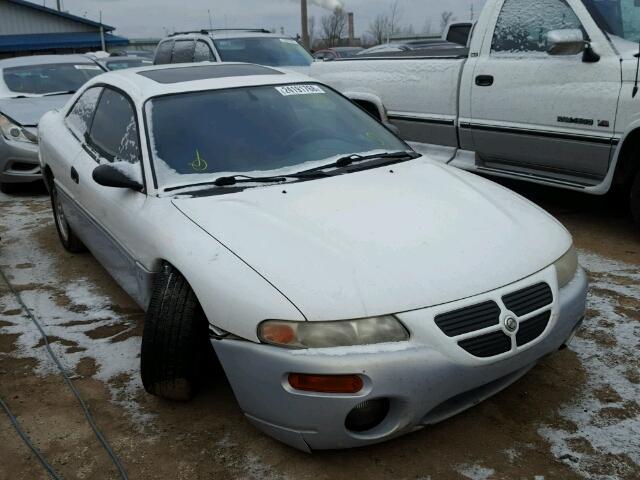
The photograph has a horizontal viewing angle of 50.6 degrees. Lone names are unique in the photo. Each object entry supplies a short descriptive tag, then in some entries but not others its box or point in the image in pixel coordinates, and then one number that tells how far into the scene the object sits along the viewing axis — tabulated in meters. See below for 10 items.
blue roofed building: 32.38
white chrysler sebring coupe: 2.37
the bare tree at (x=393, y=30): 41.59
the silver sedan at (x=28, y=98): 7.17
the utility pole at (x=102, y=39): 32.66
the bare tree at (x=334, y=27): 48.41
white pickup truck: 4.70
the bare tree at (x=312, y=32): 51.28
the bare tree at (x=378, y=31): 44.90
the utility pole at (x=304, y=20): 30.50
